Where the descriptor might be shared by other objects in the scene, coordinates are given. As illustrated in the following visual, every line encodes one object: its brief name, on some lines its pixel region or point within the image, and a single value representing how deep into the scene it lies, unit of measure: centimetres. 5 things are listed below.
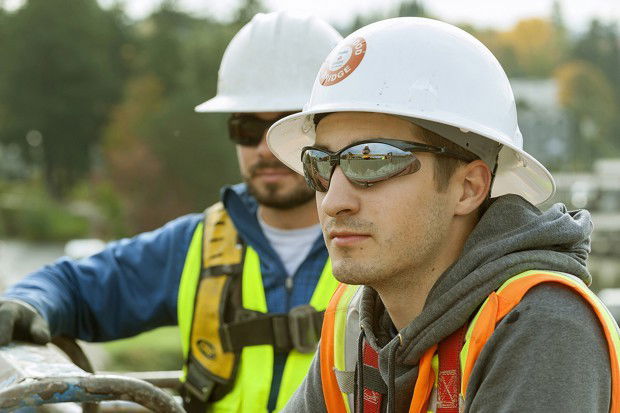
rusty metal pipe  270
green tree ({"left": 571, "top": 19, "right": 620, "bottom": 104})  8581
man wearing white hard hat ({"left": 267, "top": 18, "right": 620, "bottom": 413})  235
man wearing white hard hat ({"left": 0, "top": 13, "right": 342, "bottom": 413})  425
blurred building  7438
